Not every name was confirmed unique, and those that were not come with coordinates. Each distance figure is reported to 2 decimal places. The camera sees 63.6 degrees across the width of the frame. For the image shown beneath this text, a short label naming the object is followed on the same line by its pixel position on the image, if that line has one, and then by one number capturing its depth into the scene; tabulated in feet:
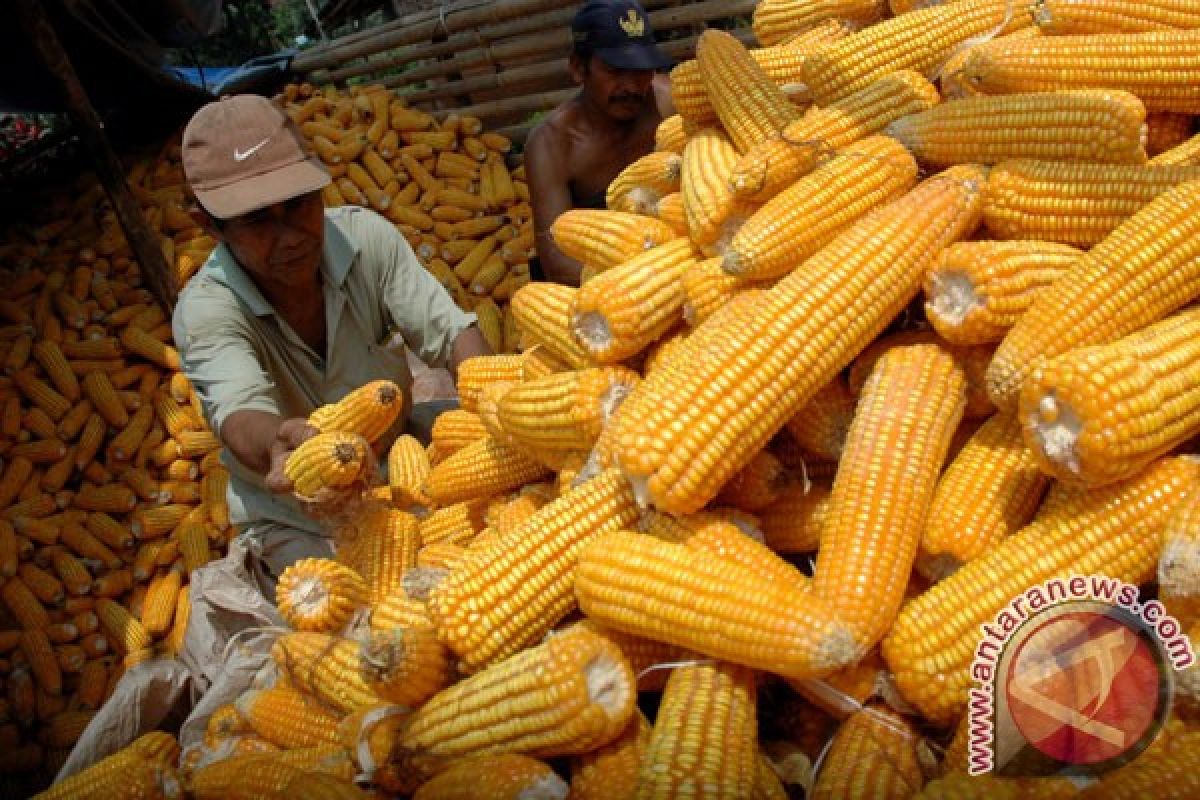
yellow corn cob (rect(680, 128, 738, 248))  2.45
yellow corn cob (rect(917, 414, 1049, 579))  1.92
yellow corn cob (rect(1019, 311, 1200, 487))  1.71
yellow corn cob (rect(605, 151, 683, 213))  2.95
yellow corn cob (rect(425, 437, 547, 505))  2.92
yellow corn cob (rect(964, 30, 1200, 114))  2.35
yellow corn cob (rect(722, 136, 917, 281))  2.25
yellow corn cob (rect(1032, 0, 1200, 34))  2.56
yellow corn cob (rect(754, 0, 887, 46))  3.16
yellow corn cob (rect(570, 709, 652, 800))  1.88
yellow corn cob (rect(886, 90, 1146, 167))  2.21
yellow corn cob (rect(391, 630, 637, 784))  1.91
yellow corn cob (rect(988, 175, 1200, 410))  1.90
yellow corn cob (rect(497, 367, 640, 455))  2.36
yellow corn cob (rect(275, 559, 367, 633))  2.72
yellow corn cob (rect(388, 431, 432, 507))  3.55
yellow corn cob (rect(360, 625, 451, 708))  2.09
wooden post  6.54
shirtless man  6.03
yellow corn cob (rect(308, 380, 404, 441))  3.41
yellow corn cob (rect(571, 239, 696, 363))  2.40
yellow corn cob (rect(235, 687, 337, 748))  2.51
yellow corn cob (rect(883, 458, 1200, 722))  1.77
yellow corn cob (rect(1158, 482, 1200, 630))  1.63
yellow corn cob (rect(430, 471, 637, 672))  2.12
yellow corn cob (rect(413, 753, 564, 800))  1.86
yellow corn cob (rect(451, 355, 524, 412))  3.20
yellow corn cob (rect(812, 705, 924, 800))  1.75
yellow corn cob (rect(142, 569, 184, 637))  6.16
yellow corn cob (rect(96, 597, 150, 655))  6.18
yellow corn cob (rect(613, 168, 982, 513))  1.99
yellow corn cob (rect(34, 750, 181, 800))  2.59
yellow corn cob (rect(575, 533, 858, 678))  1.77
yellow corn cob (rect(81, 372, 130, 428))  7.14
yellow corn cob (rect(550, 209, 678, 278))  2.68
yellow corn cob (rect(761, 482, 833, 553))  2.16
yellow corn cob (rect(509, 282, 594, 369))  2.62
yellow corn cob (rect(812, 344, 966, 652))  1.83
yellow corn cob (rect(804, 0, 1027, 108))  2.73
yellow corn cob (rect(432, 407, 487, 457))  3.33
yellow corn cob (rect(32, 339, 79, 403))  7.18
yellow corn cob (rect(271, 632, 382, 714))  2.41
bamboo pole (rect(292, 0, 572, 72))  8.63
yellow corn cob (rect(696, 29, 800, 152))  2.68
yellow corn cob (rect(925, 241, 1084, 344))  2.01
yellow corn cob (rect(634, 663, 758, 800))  1.75
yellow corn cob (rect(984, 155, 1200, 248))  2.11
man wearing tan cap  3.77
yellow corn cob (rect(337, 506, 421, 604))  2.99
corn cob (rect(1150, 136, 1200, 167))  2.26
